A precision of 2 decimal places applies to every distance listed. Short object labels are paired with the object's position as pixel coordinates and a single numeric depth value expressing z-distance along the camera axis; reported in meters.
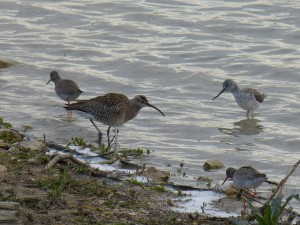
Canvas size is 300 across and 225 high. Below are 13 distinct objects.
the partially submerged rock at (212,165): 22.37
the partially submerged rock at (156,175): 19.33
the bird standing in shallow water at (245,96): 28.72
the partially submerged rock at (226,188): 18.73
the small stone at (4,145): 19.45
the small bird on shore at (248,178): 18.66
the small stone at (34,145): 19.89
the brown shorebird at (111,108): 24.66
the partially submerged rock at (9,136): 20.75
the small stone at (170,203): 16.45
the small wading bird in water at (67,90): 29.33
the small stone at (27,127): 25.71
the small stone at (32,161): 17.86
